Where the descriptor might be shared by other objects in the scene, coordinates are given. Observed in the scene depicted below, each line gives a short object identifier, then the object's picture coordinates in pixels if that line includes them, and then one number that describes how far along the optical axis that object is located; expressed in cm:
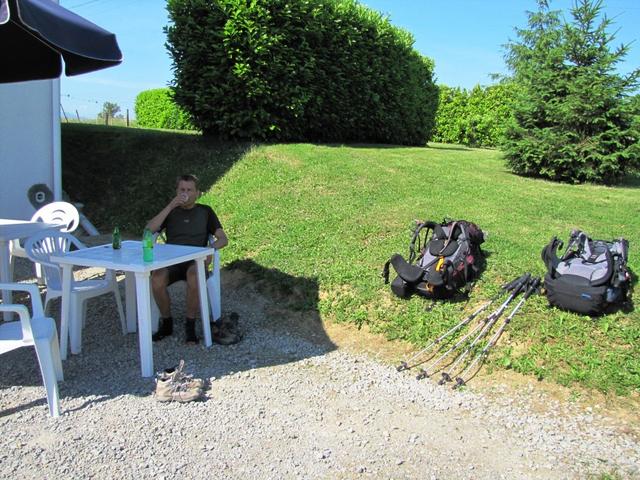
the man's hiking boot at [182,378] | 371
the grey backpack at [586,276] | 448
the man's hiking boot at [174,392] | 360
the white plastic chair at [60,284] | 428
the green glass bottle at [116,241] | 427
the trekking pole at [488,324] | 419
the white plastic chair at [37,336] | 327
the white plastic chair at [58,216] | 595
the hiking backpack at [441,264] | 500
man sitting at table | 458
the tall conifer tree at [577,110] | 1015
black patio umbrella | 317
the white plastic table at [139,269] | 384
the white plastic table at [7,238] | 477
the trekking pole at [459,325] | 433
